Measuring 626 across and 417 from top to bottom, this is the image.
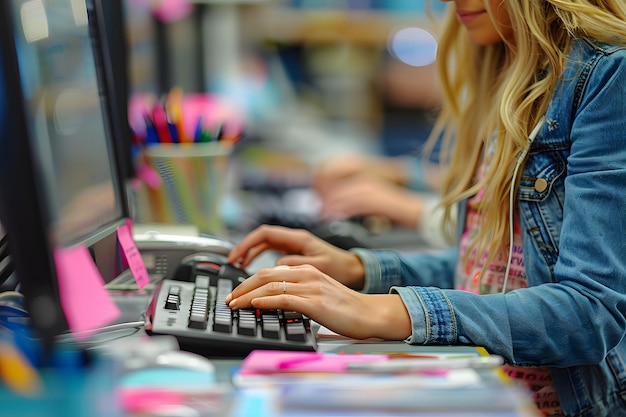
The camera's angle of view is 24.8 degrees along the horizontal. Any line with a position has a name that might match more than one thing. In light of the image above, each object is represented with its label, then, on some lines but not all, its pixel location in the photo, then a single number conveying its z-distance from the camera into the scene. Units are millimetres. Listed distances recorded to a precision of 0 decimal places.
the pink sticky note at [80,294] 1214
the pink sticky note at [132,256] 1484
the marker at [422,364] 1203
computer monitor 1179
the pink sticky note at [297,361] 1212
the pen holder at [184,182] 1822
